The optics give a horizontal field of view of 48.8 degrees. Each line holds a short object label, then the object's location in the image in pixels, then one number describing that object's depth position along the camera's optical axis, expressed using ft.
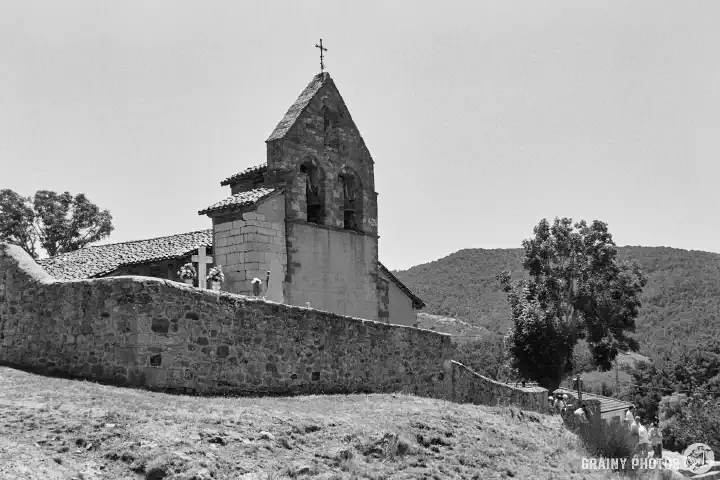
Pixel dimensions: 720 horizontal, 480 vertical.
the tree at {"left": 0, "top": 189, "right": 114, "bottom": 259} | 150.00
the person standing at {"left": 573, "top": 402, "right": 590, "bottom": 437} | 54.52
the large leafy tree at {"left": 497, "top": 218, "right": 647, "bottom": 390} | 124.98
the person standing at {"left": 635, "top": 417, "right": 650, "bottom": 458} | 54.54
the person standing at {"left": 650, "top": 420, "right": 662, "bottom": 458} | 68.43
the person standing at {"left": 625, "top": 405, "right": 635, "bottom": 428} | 61.62
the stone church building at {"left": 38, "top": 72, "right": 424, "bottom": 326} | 66.64
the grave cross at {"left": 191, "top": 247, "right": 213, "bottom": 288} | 61.07
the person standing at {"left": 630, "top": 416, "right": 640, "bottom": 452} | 53.16
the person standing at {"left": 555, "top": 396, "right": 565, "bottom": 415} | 66.09
